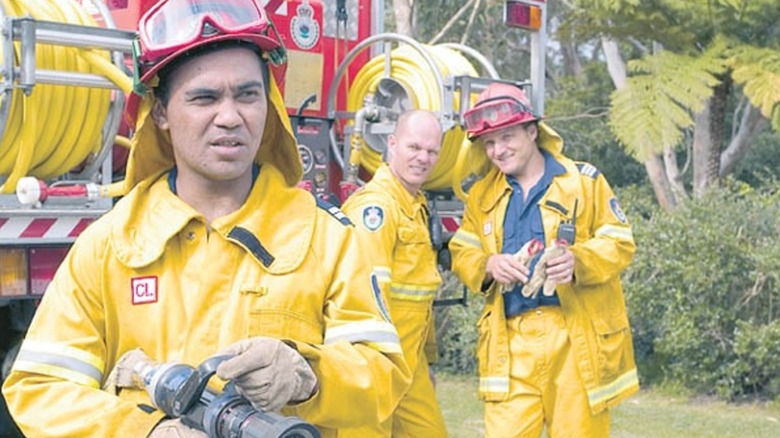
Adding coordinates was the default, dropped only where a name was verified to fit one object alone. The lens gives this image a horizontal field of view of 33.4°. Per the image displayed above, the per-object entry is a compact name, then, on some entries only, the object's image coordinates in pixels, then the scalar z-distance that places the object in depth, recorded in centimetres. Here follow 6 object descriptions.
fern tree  988
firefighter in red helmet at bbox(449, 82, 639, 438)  536
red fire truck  465
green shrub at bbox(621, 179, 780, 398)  874
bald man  557
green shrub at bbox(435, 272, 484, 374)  985
